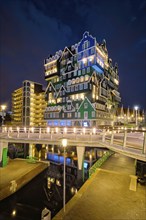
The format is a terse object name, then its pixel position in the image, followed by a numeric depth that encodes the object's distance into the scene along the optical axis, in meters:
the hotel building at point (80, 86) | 41.22
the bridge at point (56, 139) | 13.33
